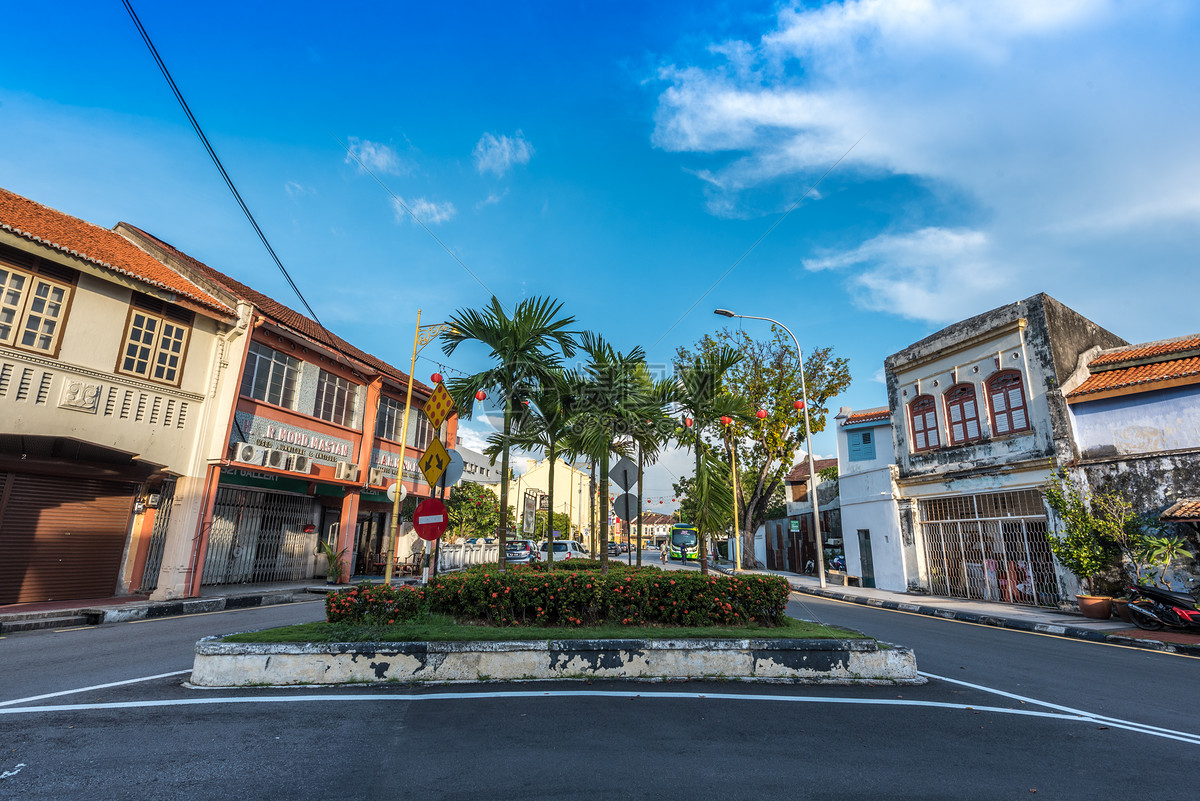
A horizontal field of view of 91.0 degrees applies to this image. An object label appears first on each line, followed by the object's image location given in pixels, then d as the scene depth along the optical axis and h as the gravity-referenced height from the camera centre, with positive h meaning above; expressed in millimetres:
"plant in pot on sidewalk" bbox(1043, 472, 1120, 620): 13047 +283
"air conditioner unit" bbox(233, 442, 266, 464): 15094 +2105
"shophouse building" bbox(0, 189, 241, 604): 11812 +2906
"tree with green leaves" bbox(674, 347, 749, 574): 9875 +2382
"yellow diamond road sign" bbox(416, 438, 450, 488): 7957 +1053
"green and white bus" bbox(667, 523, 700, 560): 49781 +450
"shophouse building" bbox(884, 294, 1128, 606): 15539 +3078
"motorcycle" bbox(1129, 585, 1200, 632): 10508 -916
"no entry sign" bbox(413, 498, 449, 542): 7738 +285
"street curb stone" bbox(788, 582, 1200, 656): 9773 -1409
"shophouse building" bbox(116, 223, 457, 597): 15664 +2553
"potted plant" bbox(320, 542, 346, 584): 18766 -806
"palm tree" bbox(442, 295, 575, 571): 9227 +3015
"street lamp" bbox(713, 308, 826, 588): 19562 +2978
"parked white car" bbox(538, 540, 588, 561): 25297 -238
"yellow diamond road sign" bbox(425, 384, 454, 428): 8891 +1998
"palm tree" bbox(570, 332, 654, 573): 9430 +2304
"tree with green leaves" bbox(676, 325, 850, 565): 25641 +6156
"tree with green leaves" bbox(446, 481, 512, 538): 30594 +1643
